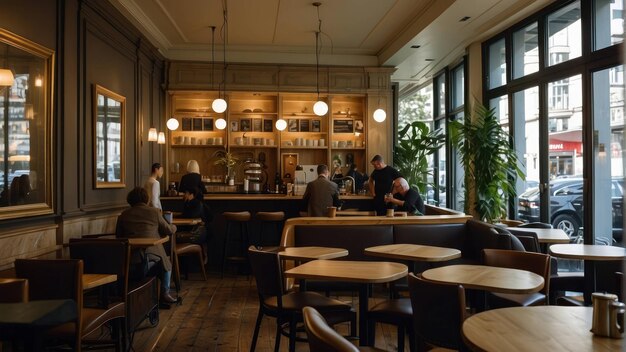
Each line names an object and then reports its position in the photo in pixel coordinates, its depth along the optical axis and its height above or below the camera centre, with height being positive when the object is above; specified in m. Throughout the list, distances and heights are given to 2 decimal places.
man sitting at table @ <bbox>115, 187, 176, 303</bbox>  4.75 -0.45
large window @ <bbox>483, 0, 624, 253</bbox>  5.54 +0.80
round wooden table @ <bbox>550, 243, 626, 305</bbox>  3.92 -0.63
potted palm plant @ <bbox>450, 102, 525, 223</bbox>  7.29 +0.19
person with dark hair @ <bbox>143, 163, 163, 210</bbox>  6.63 -0.12
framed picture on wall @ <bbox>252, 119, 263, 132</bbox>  9.98 +1.05
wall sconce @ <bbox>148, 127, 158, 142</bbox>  7.83 +0.68
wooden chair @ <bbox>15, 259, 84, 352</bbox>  2.89 -0.59
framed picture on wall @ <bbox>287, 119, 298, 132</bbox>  10.07 +1.05
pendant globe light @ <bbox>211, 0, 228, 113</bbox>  7.36 +2.52
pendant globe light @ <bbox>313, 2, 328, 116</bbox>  8.02 +2.20
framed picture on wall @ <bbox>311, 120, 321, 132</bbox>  10.11 +1.04
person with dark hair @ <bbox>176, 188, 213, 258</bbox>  6.80 -0.52
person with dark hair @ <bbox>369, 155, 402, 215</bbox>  7.33 -0.08
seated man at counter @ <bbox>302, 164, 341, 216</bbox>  6.89 -0.26
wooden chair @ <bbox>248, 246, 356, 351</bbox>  3.39 -0.89
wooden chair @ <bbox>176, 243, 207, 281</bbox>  6.37 -0.94
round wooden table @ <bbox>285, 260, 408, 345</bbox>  3.01 -0.60
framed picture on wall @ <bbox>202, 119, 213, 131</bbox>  9.84 +1.04
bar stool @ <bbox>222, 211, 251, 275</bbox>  7.16 -0.87
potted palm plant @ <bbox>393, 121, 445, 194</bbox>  9.71 +0.48
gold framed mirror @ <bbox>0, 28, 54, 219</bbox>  3.88 +0.44
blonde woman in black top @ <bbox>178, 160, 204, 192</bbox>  7.00 -0.06
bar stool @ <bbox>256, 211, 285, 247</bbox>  7.25 -0.67
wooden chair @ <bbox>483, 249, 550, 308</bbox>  3.24 -0.60
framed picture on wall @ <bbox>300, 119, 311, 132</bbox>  10.11 +1.05
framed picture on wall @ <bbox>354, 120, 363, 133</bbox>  10.11 +1.03
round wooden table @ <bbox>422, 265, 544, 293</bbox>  2.66 -0.59
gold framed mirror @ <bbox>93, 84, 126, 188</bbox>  5.81 +0.51
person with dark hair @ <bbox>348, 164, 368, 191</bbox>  9.31 -0.02
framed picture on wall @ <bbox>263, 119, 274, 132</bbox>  10.01 +1.05
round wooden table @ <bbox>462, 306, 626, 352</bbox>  1.73 -0.58
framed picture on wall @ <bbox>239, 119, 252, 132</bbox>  9.93 +1.04
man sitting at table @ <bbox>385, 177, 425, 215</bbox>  6.38 -0.29
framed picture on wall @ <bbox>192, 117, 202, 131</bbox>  9.83 +1.07
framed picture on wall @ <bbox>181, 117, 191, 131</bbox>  9.83 +1.09
